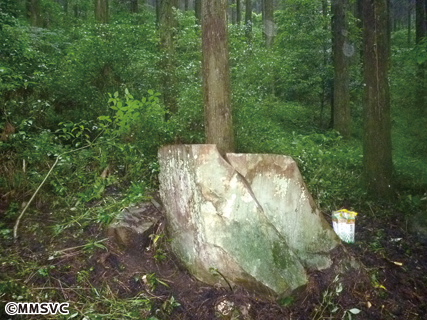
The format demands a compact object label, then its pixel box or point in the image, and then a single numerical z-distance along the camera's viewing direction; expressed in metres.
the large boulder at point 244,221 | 3.39
